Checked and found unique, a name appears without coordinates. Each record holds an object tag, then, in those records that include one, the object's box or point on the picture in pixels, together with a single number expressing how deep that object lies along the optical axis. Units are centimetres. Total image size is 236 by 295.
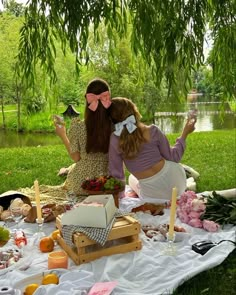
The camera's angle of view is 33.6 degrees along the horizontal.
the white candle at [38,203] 262
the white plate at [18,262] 239
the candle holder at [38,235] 285
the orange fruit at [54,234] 285
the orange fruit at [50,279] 221
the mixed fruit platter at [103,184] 328
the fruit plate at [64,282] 210
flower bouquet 311
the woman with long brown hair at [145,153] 349
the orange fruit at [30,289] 212
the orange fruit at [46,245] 269
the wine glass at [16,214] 329
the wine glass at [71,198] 357
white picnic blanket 222
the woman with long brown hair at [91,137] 360
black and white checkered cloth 242
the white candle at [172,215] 243
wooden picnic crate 245
